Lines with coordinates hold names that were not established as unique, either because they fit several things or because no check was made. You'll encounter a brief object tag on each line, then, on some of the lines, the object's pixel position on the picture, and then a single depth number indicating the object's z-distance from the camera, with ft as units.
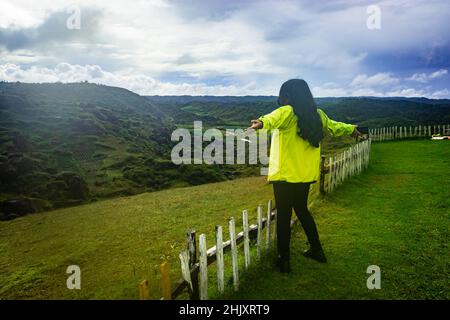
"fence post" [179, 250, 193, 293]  15.17
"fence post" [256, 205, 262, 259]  21.34
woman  17.72
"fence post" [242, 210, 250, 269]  19.76
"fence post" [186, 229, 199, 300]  15.90
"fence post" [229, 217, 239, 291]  18.28
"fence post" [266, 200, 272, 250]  22.70
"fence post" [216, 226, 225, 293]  17.15
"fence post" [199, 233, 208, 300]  16.20
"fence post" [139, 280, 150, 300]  12.77
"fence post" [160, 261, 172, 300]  13.65
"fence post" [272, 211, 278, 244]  24.48
